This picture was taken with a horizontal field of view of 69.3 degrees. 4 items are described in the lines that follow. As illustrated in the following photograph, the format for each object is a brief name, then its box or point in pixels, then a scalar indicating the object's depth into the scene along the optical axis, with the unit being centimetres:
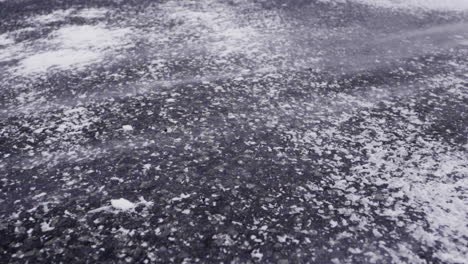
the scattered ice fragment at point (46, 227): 209
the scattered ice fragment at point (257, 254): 193
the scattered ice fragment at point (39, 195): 235
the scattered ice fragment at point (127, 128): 308
